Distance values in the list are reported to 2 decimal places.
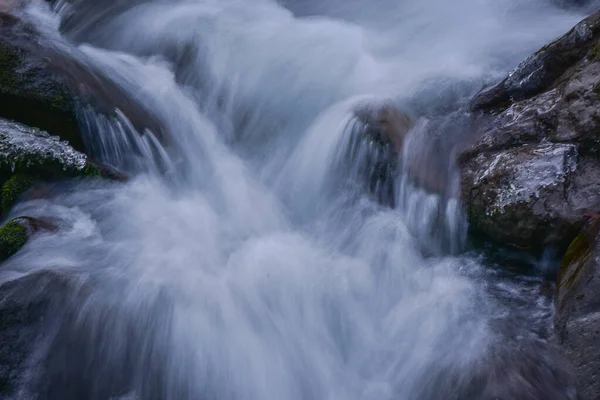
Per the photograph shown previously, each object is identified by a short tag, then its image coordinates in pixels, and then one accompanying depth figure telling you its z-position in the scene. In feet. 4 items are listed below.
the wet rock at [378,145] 22.06
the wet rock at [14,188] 20.01
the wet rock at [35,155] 20.43
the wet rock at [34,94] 21.63
